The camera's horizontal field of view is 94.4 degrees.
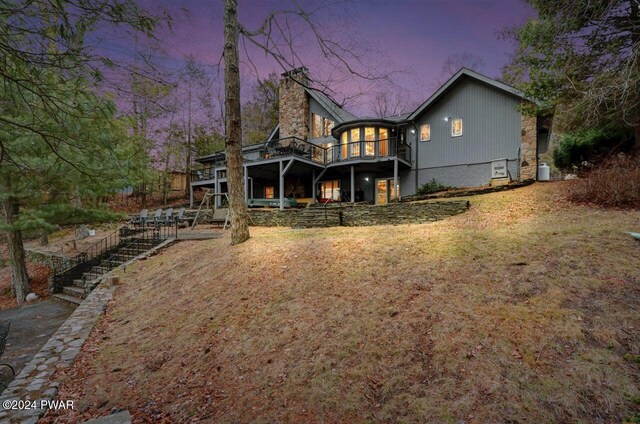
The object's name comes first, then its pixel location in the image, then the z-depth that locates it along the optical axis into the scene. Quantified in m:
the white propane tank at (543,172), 15.09
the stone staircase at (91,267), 10.74
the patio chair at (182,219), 18.36
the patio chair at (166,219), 17.17
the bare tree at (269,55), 7.05
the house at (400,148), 15.54
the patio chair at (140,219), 19.31
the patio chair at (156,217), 17.96
